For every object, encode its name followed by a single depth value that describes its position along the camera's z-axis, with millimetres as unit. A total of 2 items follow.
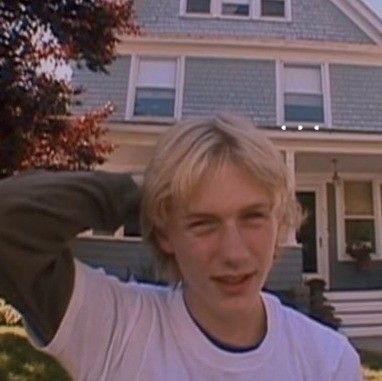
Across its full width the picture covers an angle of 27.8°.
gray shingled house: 15945
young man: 1471
